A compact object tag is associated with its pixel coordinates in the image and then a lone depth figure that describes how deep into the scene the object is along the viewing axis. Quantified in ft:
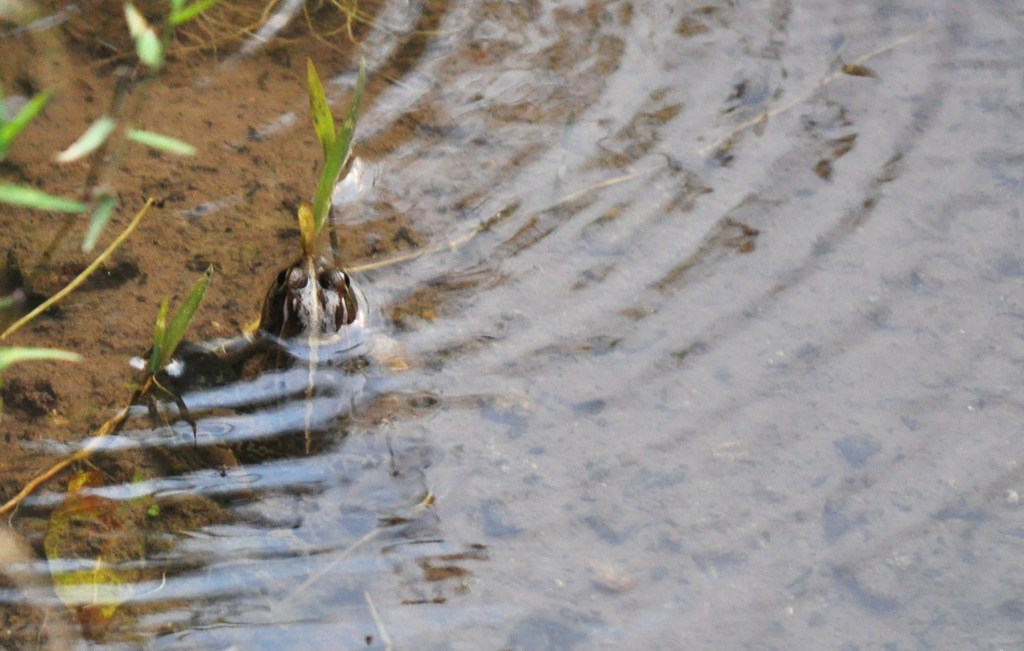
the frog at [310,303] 19.51
